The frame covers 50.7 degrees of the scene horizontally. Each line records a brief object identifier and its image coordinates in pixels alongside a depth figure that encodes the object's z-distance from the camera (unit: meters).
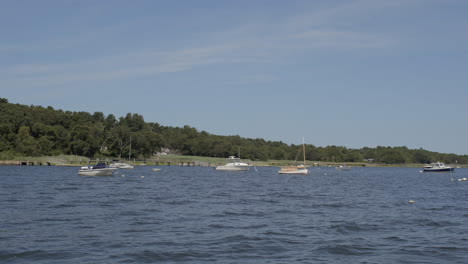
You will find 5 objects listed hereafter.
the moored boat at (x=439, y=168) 155.00
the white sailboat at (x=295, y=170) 117.69
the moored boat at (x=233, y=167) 143.25
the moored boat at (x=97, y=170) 85.81
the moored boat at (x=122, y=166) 142.00
